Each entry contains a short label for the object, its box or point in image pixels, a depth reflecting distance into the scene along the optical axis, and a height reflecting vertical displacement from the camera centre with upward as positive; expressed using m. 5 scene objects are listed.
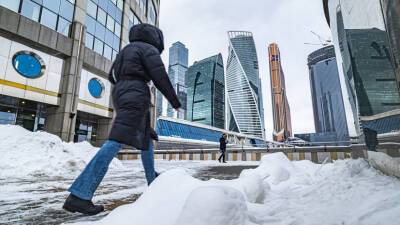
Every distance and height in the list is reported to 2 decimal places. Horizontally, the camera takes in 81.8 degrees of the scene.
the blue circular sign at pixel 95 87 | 17.70 +5.04
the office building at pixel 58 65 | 13.09 +5.64
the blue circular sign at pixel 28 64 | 13.24 +5.17
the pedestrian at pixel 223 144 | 11.59 +0.44
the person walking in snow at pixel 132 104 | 1.80 +0.43
